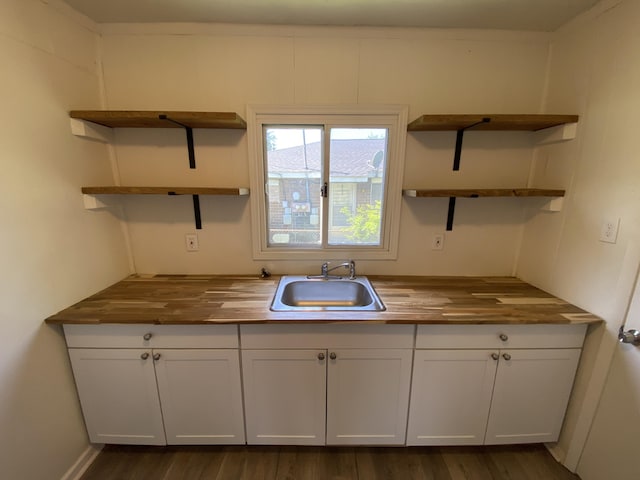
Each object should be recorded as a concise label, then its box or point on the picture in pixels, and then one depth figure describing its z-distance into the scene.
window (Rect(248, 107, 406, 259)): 1.64
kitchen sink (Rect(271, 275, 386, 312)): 1.73
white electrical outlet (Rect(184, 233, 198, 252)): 1.80
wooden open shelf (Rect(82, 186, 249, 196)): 1.43
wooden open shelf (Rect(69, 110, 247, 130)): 1.35
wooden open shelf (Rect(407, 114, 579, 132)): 1.38
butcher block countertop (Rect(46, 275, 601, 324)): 1.27
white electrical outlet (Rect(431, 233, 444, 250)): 1.81
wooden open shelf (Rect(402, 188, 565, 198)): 1.46
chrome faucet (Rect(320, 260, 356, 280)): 1.77
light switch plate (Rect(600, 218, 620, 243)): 1.22
